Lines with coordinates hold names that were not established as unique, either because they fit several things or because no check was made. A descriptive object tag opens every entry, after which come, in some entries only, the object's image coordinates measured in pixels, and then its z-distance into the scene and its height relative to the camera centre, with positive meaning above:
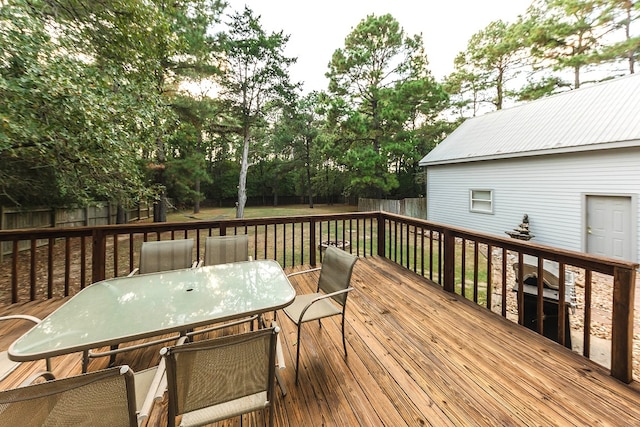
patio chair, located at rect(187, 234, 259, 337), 3.04 -0.44
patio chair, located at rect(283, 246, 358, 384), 2.23 -0.69
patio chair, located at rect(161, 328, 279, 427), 1.10 -0.72
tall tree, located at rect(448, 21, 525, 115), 13.23 +7.92
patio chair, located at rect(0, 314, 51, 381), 1.46 -0.89
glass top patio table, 1.40 -0.62
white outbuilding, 5.64 +1.09
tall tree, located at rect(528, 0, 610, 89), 10.09 +7.11
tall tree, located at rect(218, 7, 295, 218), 11.22 +6.18
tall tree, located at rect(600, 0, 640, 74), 9.16 +6.41
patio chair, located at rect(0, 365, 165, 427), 0.84 -0.64
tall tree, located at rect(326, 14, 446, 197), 12.73 +5.96
